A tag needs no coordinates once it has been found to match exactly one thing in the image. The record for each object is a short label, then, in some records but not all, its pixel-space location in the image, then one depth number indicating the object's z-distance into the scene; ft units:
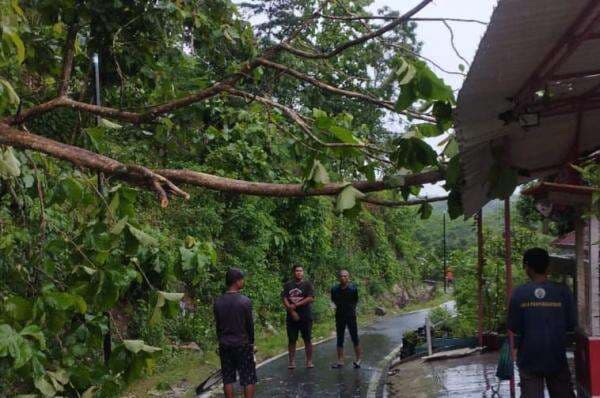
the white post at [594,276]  21.02
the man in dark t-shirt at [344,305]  37.37
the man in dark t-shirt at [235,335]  25.98
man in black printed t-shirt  36.91
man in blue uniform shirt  18.01
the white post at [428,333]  36.99
